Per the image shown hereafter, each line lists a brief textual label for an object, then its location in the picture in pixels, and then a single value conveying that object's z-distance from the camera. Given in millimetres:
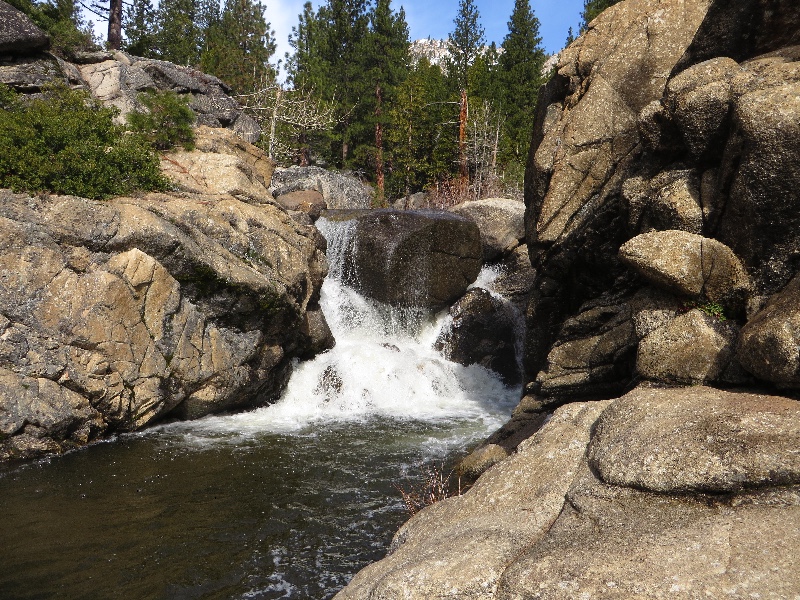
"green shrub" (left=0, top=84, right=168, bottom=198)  14133
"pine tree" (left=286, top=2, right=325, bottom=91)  40688
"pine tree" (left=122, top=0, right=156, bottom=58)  34750
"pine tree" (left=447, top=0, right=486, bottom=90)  50281
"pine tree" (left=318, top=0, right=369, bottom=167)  44906
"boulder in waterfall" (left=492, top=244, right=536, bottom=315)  23031
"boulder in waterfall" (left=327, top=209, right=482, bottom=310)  21859
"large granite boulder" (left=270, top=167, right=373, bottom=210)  33809
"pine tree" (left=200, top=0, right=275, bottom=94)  41562
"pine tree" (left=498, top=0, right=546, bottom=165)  45844
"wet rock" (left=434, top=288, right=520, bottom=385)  20922
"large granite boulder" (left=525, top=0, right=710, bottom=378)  12211
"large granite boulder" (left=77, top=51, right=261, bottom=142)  25469
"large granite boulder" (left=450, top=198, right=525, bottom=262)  26625
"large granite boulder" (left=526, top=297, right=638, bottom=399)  10634
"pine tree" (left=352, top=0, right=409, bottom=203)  45250
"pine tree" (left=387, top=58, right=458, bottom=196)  43406
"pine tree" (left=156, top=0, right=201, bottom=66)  40125
